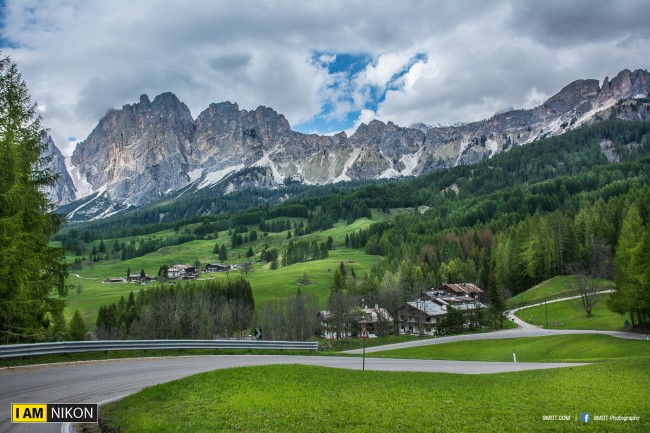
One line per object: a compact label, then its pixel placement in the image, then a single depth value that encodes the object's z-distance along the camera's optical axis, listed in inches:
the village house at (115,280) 7613.2
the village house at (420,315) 3890.3
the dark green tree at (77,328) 3388.8
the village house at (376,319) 3698.8
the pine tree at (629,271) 2015.3
